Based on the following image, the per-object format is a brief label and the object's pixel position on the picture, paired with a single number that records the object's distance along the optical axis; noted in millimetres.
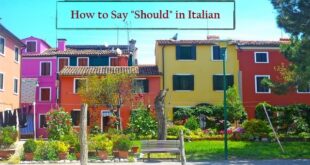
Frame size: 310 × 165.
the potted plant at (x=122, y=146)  18031
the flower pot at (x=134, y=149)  18909
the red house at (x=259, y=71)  36625
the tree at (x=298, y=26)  17344
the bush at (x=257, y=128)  26291
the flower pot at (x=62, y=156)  17859
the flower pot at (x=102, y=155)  17844
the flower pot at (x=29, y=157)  17766
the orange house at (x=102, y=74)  35438
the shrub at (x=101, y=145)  18469
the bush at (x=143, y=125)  28953
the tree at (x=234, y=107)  32562
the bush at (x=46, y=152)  17906
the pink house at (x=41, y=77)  39812
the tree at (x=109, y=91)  32188
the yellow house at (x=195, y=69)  36750
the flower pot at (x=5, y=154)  18625
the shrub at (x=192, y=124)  30516
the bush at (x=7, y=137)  19797
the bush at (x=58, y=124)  26852
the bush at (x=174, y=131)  27781
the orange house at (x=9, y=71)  30172
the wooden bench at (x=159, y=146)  17234
